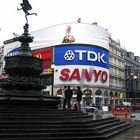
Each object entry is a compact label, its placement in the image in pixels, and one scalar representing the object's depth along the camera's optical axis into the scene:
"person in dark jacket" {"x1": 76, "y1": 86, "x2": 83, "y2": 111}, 9.63
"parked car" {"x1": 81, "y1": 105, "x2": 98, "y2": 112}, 23.97
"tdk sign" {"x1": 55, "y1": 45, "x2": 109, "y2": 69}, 35.61
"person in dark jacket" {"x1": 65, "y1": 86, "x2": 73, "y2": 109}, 9.43
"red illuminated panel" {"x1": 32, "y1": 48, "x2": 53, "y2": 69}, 38.04
